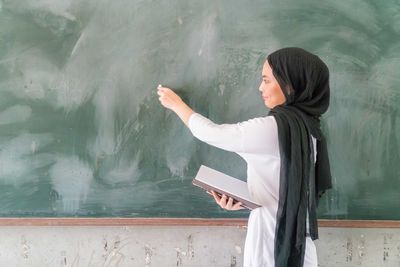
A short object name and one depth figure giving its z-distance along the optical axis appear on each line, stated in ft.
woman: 3.98
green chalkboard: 5.00
